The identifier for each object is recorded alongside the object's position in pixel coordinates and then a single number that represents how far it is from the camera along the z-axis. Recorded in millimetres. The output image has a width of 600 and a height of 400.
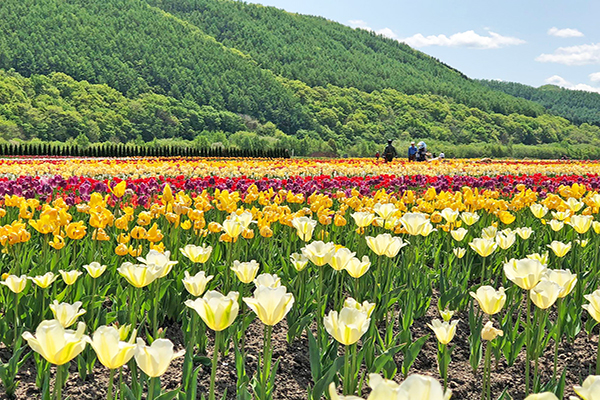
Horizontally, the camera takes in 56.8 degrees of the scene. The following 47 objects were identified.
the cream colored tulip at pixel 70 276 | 2518
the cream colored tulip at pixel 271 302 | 1758
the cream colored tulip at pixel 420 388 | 1008
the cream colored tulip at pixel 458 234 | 3518
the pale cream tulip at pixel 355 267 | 2553
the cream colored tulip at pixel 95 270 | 2575
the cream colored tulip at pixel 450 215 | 3934
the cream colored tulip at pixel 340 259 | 2588
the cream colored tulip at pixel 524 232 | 3567
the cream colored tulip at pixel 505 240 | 3202
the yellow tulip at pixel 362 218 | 3714
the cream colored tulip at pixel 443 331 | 2010
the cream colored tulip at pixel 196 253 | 2758
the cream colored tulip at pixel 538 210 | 4520
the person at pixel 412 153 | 22772
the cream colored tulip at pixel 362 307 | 1989
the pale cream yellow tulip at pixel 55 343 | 1427
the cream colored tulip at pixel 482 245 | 3088
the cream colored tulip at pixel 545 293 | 2037
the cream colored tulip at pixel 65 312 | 1883
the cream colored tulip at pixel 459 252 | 3582
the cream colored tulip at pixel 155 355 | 1507
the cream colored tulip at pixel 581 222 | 3678
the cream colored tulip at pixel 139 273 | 2176
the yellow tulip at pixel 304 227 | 3428
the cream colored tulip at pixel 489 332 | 1956
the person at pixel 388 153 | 21381
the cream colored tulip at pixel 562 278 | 2215
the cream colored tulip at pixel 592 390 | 1096
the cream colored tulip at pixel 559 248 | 3061
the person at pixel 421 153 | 23219
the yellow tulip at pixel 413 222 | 3363
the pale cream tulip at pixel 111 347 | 1472
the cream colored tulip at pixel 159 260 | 2295
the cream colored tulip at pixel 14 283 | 2373
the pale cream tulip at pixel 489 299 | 2209
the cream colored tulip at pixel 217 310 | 1657
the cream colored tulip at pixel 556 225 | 4002
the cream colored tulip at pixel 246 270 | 2531
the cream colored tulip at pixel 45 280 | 2387
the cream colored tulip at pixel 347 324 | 1683
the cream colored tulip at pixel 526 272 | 2229
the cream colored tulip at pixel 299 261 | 2869
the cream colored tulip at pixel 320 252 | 2609
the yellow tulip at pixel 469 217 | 4164
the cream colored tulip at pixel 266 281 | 2150
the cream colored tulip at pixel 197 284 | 2211
